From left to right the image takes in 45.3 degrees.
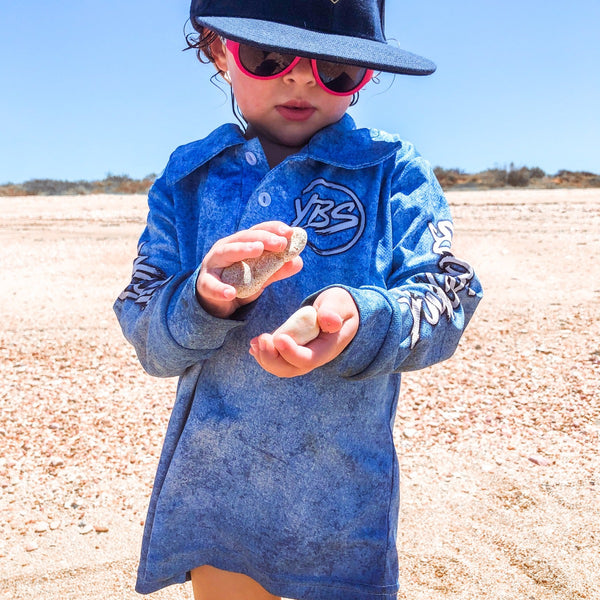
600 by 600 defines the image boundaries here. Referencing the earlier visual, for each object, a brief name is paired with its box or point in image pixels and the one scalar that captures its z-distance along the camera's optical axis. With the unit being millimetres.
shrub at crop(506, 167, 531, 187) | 22969
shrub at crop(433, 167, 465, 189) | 24025
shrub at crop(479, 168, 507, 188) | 23094
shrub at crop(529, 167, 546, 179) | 24312
